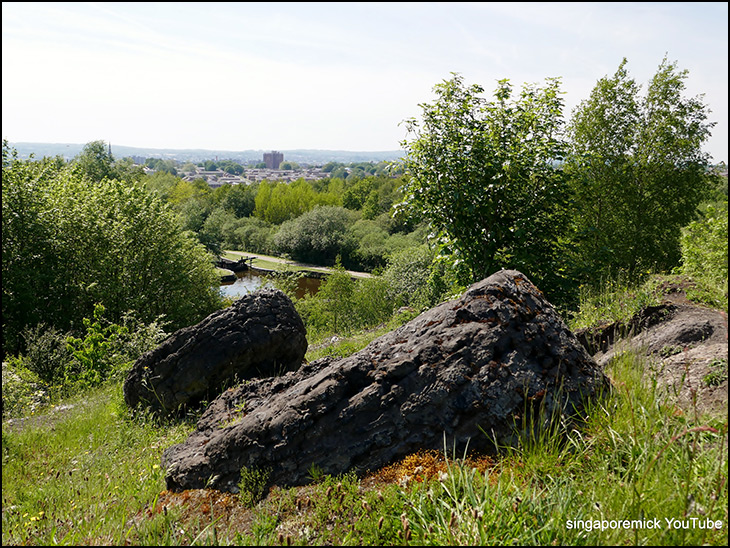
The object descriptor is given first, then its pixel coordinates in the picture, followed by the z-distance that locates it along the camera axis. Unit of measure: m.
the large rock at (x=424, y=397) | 3.66
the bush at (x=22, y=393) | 7.79
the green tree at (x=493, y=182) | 8.00
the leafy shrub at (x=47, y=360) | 11.00
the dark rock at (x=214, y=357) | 6.47
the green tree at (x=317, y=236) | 72.69
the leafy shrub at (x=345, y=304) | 33.03
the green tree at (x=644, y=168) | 17.92
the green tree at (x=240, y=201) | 100.71
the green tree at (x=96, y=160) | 43.41
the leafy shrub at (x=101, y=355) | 9.58
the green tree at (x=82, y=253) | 17.25
